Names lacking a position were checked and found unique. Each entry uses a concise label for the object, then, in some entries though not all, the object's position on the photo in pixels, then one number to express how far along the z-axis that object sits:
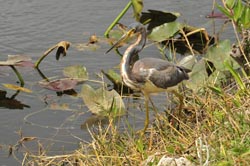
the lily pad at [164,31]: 12.70
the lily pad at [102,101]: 10.55
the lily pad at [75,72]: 11.98
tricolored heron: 9.88
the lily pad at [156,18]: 13.42
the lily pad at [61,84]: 11.83
